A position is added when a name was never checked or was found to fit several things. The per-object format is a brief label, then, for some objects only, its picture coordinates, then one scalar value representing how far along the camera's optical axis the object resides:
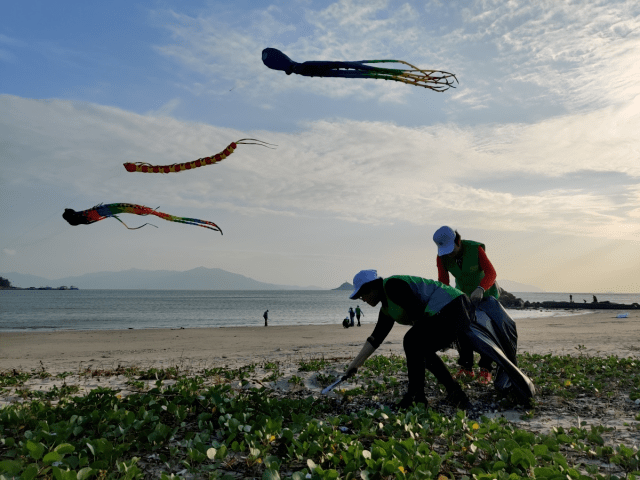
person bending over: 4.57
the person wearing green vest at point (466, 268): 5.80
